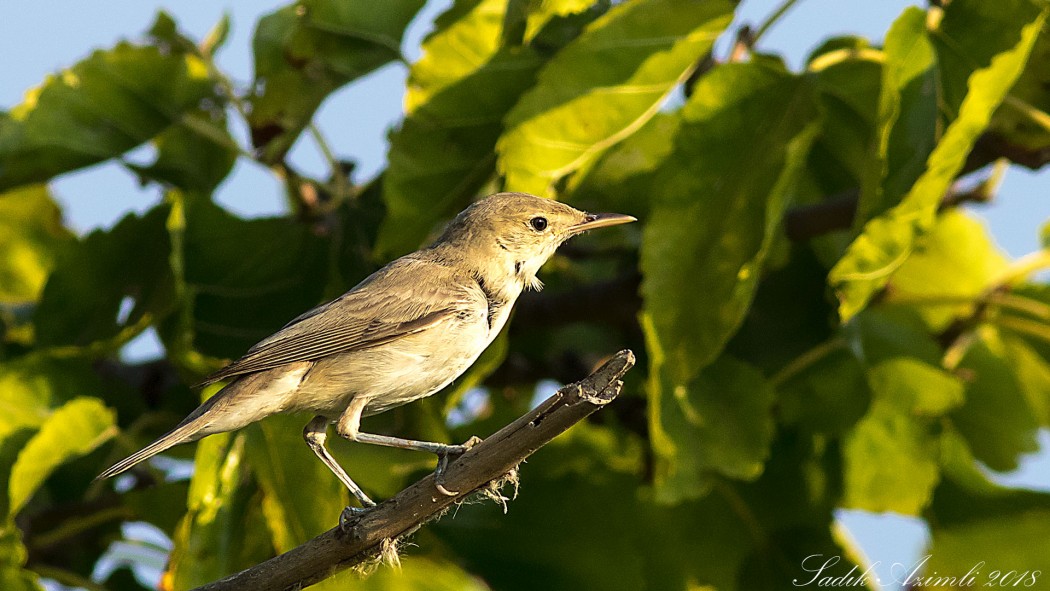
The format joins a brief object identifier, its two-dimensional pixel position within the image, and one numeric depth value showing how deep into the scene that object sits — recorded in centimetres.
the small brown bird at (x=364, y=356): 711
